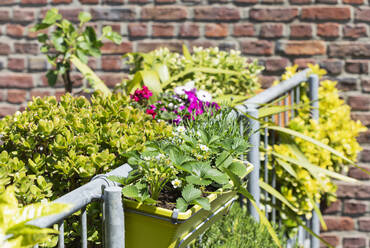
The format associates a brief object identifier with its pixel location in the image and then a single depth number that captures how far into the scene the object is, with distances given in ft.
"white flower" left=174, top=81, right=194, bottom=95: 12.22
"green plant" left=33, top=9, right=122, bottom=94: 13.60
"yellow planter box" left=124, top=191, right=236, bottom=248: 7.66
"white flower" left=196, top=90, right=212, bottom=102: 12.03
